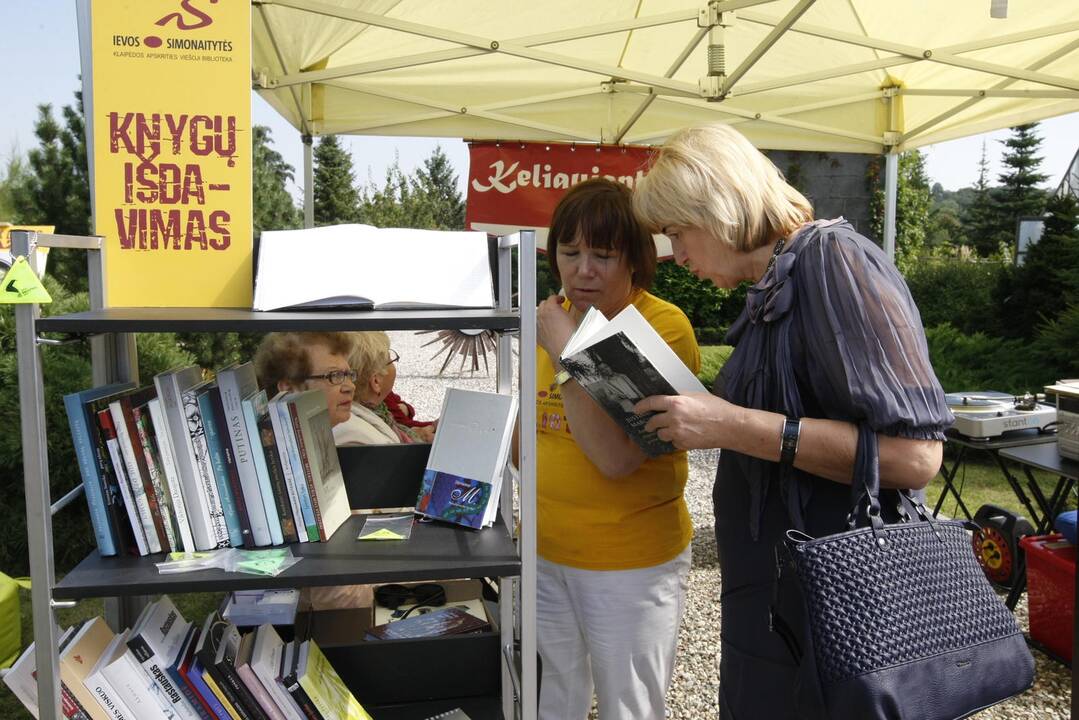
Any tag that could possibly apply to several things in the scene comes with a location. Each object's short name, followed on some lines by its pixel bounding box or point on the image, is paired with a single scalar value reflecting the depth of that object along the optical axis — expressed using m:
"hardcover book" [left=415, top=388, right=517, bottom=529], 1.53
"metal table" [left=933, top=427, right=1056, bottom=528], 3.42
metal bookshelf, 1.23
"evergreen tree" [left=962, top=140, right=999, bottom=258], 34.00
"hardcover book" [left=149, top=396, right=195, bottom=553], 1.36
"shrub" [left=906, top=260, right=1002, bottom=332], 9.10
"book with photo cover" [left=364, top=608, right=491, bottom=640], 1.89
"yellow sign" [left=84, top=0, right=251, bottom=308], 1.50
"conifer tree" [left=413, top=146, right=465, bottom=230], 27.30
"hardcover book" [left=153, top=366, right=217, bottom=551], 1.37
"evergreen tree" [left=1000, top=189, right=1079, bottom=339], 7.65
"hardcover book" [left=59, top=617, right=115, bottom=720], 1.29
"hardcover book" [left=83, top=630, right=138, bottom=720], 1.30
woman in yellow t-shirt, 1.75
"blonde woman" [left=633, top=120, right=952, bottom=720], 1.20
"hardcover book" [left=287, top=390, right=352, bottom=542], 1.45
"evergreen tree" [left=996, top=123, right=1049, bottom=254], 34.48
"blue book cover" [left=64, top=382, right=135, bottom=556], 1.32
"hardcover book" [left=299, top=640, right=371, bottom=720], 1.46
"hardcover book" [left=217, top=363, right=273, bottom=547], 1.40
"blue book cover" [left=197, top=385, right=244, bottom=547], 1.39
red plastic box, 3.22
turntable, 3.50
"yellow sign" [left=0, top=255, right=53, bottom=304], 1.17
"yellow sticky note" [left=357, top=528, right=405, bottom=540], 1.46
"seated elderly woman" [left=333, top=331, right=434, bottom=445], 2.24
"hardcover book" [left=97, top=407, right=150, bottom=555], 1.34
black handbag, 1.16
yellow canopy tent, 3.66
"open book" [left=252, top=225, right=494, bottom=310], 1.40
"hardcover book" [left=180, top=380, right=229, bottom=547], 1.39
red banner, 4.78
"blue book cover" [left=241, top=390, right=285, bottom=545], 1.40
